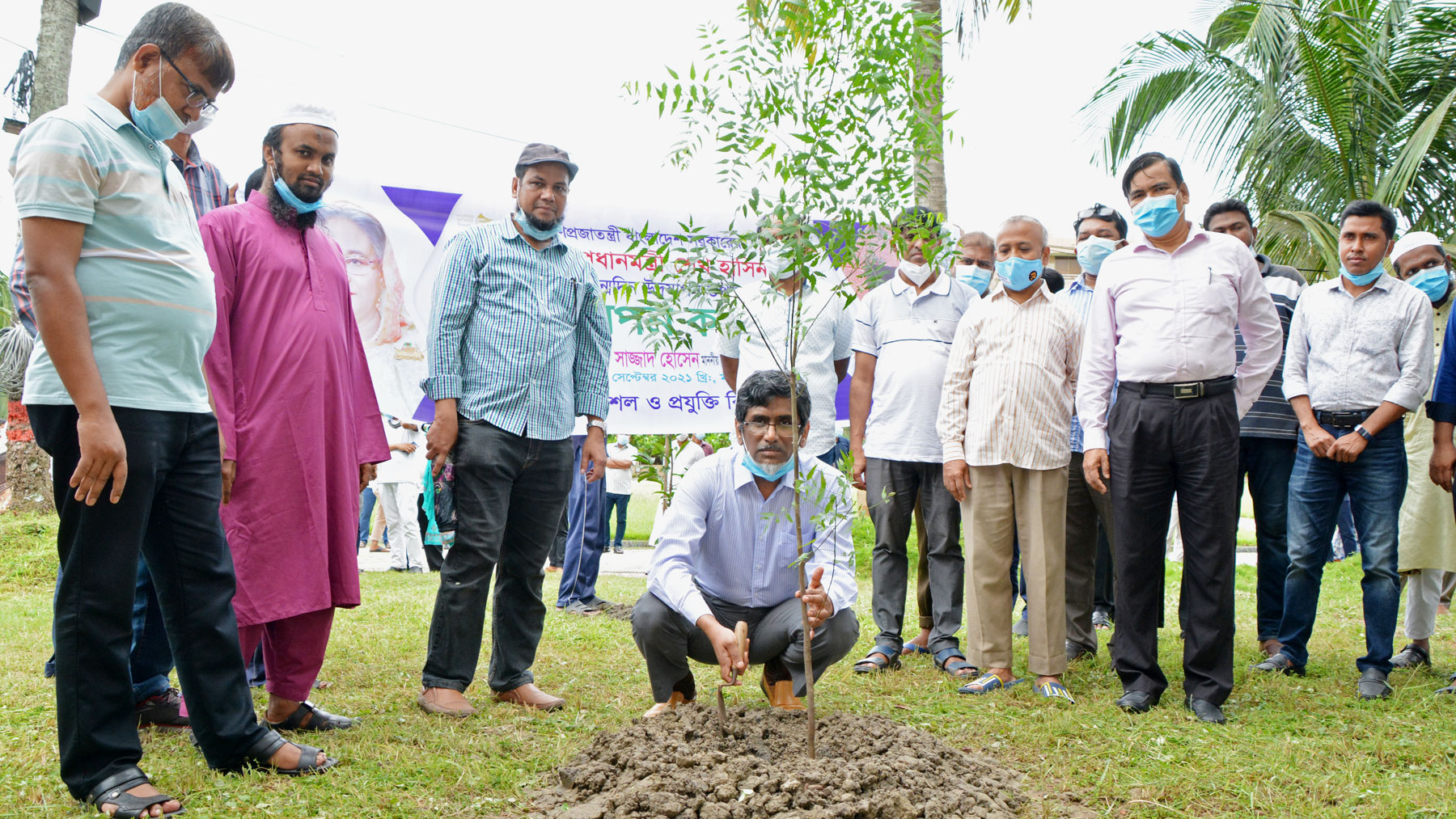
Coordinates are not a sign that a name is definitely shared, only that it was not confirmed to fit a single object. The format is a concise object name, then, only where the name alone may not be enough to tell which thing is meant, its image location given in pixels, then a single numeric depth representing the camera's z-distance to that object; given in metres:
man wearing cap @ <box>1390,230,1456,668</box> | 5.05
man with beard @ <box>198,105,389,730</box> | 3.53
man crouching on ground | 3.86
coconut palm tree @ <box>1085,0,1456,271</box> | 10.13
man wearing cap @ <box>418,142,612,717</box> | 4.02
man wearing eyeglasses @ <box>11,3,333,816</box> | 2.62
